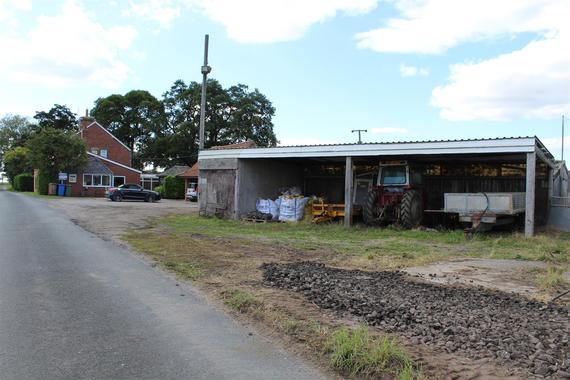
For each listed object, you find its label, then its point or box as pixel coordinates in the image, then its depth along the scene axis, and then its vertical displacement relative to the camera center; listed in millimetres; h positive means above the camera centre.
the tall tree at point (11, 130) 107125 +11444
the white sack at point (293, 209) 23125 -727
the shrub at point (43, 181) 48656 +436
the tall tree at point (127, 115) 78438 +11056
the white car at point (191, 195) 48250 -475
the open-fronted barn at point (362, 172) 20844 +1077
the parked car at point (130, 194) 42406 -472
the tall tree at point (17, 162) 77625 +3415
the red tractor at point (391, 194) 19938 +57
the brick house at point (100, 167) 50862 +2126
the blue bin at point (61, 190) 47906 -365
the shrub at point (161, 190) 54125 -112
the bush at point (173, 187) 53062 +209
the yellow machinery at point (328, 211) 22141 -740
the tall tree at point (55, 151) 47494 +3176
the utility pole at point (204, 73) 29375 +6641
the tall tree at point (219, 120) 66812 +9238
